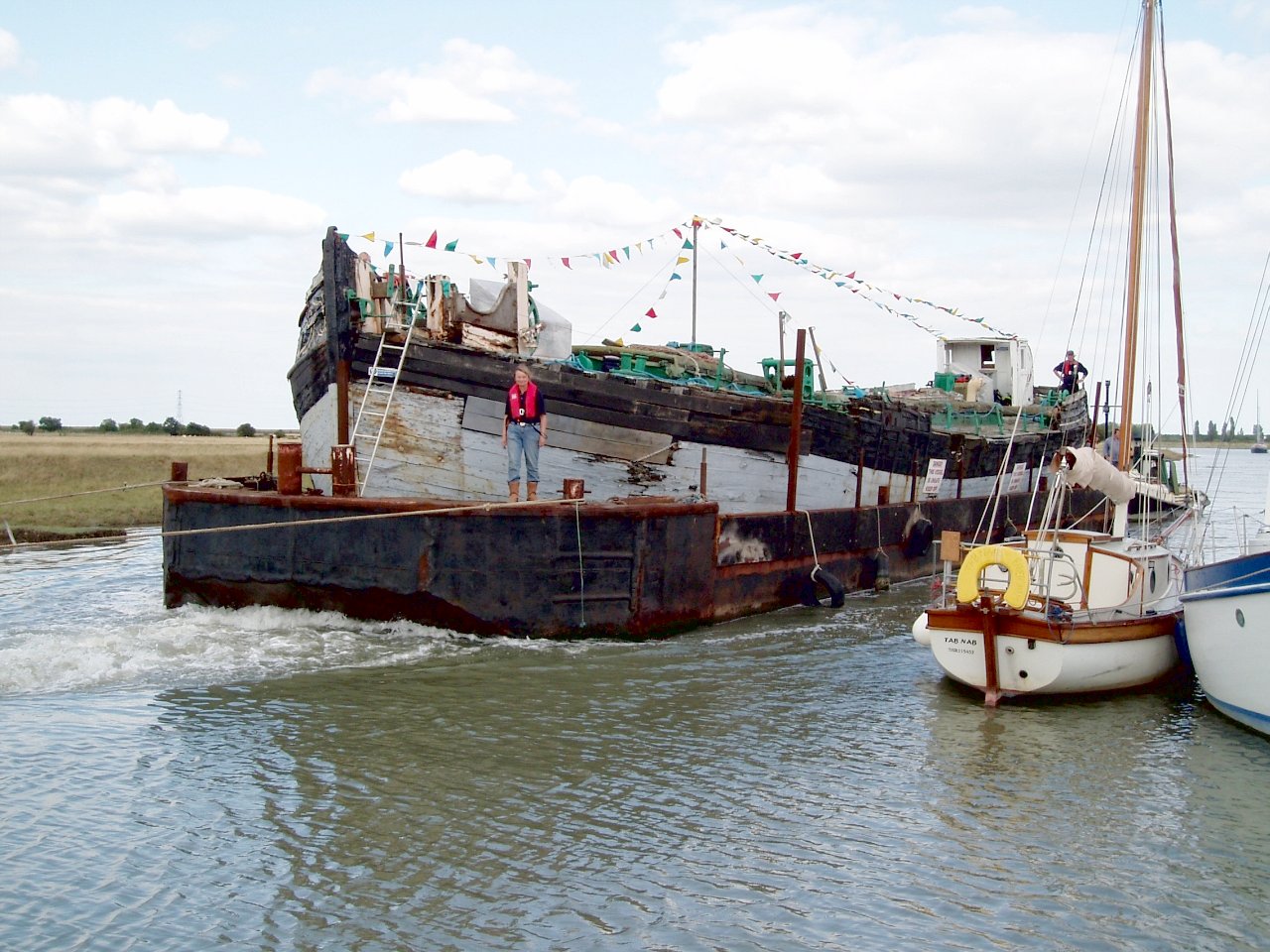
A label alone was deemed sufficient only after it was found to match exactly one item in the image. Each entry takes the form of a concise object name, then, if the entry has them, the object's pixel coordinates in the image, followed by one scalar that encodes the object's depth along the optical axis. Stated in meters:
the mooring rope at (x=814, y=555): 17.91
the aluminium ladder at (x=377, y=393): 15.11
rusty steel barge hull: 13.52
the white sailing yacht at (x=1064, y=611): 11.81
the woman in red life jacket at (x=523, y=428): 14.42
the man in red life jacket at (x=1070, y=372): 28.09
